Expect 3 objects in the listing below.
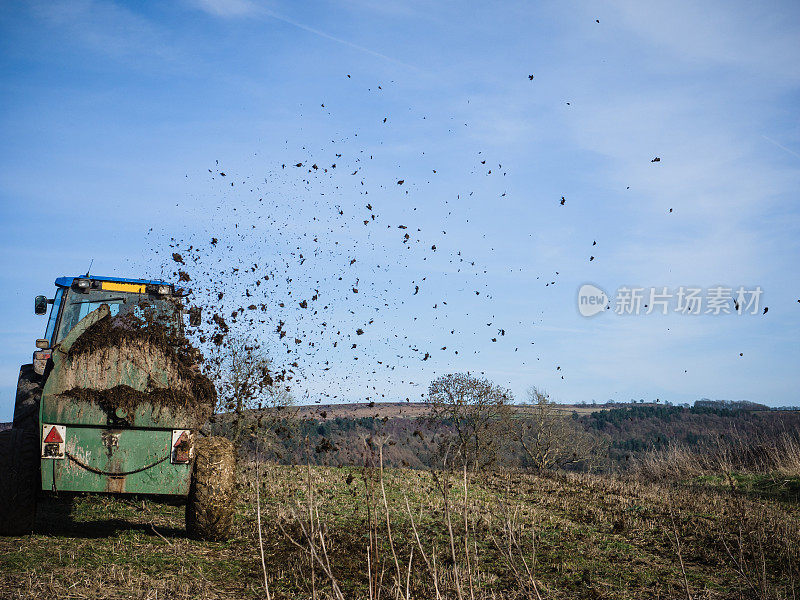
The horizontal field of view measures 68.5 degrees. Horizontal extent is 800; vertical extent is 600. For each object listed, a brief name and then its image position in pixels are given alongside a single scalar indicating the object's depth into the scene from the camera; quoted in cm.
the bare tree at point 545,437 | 3591
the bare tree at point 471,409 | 3038
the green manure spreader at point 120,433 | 763
